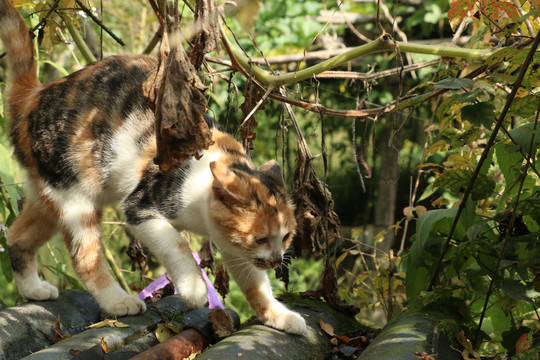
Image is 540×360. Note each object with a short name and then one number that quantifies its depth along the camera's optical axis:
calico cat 2.44
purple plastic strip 3.01
